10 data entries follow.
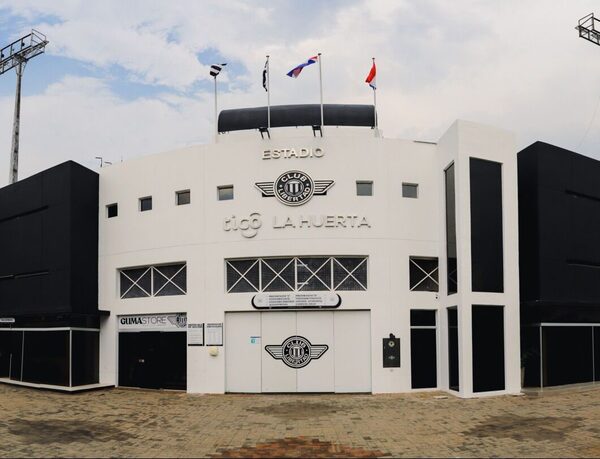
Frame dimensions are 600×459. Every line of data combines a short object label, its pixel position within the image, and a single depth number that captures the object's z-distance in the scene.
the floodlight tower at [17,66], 37.81
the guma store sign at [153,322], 21.95
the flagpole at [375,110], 23.09
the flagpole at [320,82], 22.72
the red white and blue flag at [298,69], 22.27
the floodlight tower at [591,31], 34.81
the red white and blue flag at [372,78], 23.02
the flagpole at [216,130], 23.73
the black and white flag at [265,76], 23.15
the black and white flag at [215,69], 23.48
